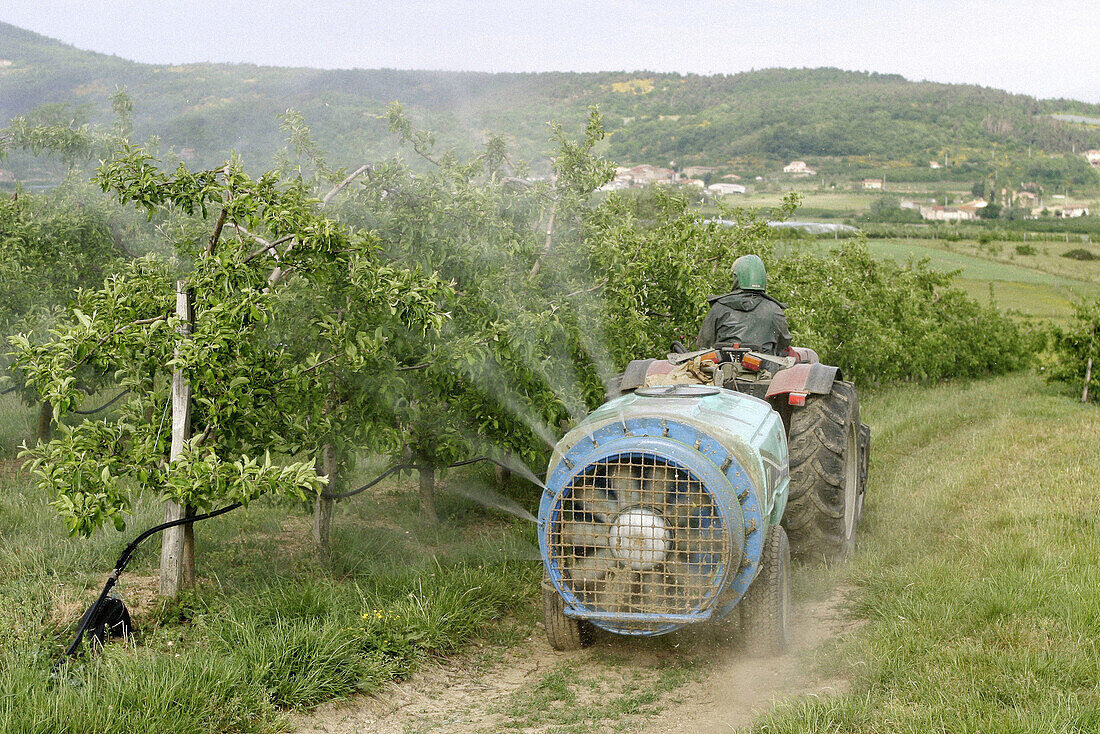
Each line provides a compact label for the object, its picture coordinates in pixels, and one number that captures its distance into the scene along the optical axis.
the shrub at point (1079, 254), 51.30
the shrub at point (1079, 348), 16.33
